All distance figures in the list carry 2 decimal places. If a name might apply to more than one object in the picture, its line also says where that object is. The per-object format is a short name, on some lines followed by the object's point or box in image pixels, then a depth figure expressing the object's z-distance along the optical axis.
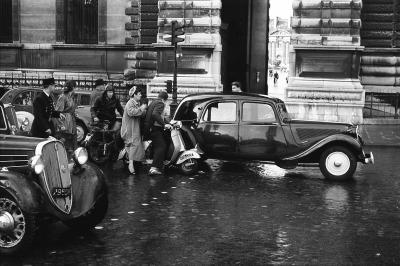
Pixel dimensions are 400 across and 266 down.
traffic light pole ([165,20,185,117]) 18.03
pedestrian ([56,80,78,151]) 12.67
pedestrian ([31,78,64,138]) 11.02
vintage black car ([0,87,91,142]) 14.66
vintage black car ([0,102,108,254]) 6.68
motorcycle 13.85
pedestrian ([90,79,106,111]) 14.28
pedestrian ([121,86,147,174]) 12.38
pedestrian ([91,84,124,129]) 14.22
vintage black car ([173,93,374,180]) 12.02
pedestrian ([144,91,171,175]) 12.36
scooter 12.42
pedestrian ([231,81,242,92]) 16.28
